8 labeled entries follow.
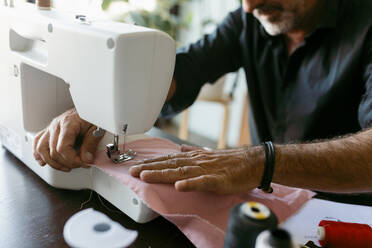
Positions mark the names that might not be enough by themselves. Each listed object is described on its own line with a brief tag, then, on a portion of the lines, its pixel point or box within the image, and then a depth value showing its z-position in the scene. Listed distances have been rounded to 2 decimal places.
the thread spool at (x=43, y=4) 0.86
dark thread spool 0.40
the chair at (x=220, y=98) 2.82
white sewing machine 0.63
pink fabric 0.64
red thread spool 0.64
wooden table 0.65
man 0.75
